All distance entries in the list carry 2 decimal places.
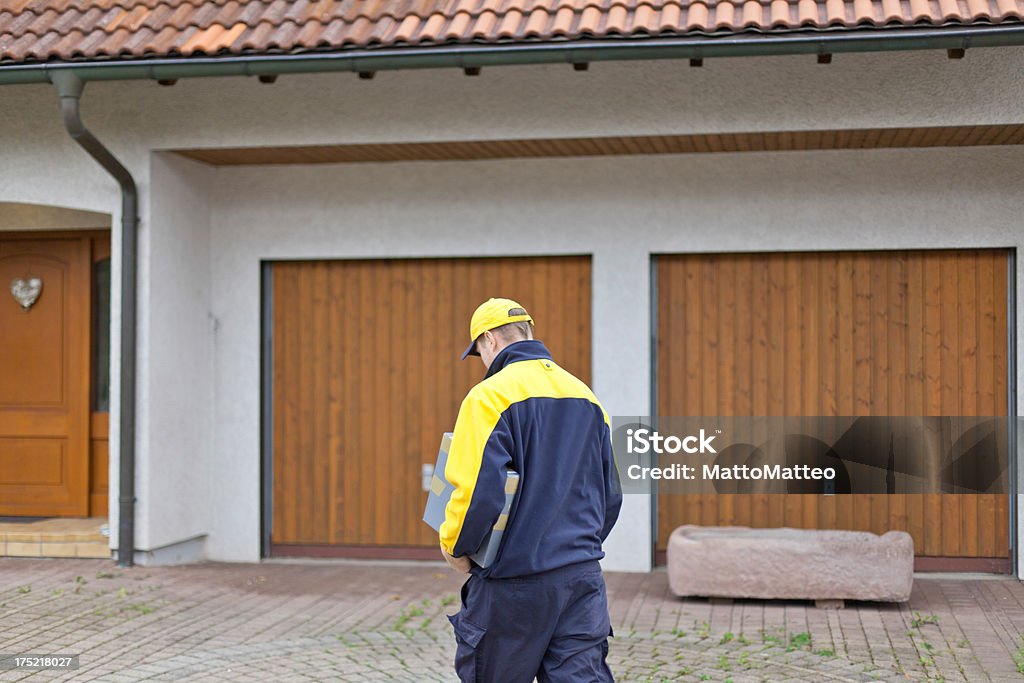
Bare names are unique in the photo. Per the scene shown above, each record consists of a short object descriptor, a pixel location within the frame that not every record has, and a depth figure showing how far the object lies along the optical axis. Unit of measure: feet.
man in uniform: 13.64
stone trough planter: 25.38
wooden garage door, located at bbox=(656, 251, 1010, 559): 29.04
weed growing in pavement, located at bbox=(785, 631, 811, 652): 22.26
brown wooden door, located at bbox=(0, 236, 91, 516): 32.63
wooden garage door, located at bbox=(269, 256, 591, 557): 31.22
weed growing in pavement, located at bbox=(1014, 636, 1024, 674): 20.53
